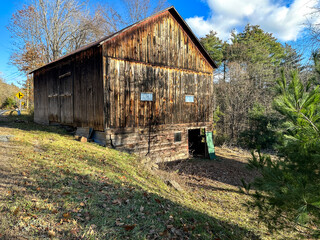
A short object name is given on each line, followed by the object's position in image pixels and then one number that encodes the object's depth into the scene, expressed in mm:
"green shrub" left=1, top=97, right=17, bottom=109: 42494
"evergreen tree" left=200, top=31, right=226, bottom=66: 27206
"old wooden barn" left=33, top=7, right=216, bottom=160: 9672
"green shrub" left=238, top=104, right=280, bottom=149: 17906
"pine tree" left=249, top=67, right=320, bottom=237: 2739
